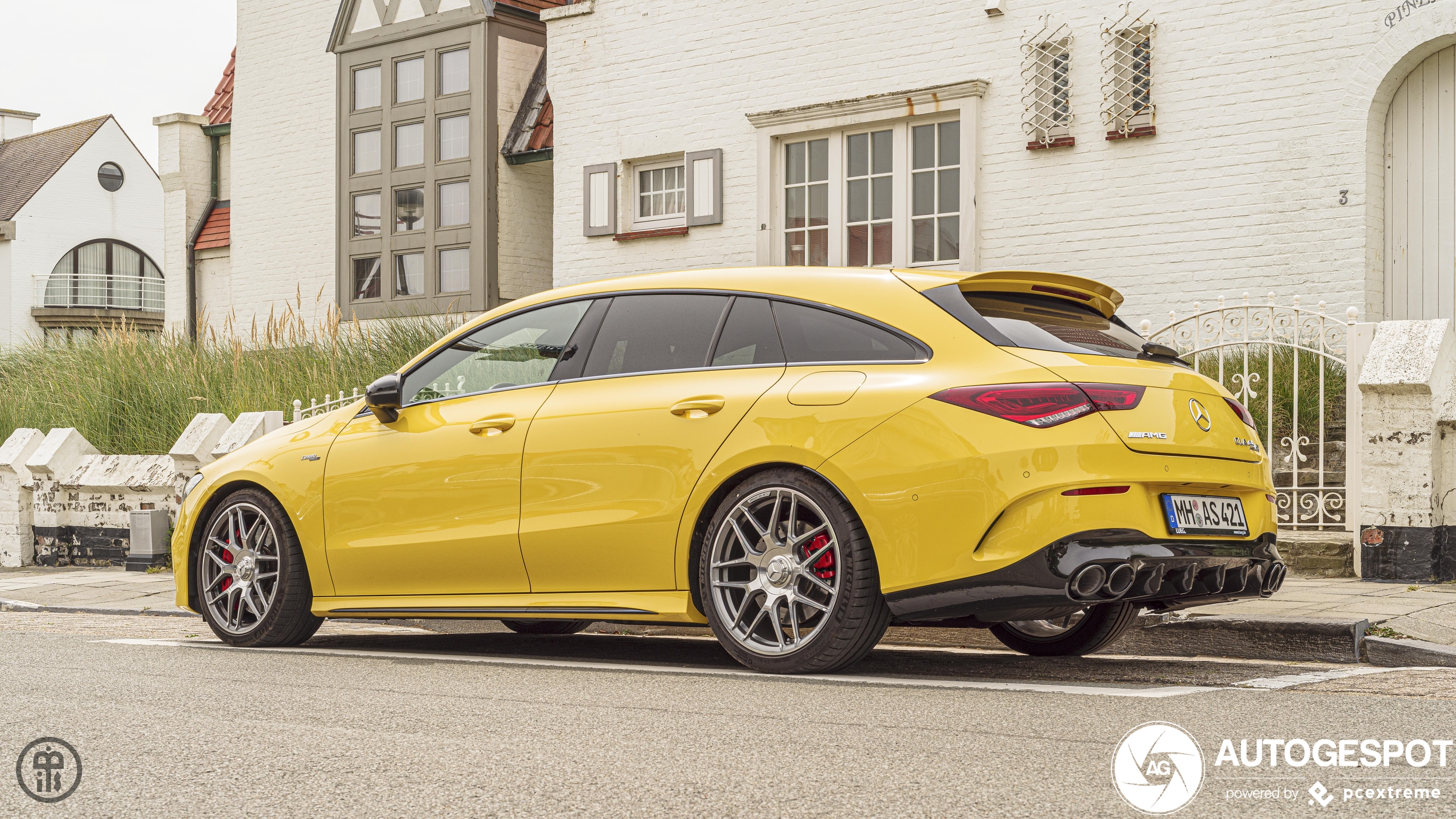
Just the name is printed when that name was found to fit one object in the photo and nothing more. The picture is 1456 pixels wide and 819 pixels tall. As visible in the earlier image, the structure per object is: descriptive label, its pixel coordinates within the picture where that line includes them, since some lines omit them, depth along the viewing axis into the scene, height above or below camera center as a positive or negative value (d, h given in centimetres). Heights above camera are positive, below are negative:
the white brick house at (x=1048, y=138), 1285 +260
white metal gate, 910 +8
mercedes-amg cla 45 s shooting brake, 504 -28
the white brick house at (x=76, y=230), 4106 +511
